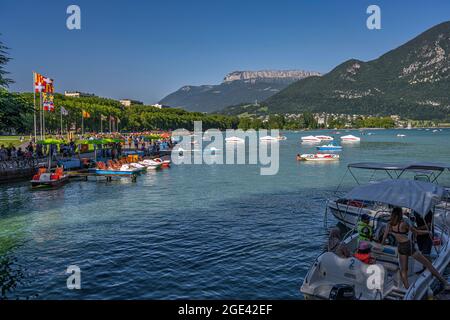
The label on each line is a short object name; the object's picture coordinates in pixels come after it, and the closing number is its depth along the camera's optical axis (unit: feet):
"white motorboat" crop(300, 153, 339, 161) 264.93
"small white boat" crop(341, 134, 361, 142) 572.06
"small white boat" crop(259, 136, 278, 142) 620.24
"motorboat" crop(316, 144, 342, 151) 358.84
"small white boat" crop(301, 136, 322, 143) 571.36
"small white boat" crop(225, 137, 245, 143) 523.79
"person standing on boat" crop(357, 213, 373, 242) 56.08
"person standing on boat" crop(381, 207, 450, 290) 44.57
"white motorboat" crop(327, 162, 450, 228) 78.09
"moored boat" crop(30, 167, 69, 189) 144.83
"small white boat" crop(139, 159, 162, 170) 212.23
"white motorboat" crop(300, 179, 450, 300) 43.16
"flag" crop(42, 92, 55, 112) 175.63
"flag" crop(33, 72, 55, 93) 173.88
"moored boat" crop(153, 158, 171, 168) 231.14
